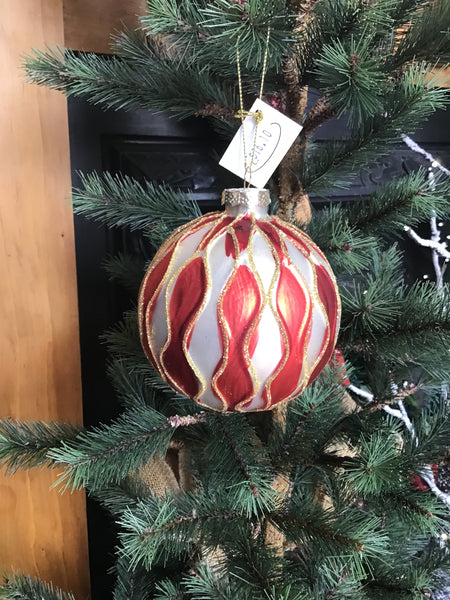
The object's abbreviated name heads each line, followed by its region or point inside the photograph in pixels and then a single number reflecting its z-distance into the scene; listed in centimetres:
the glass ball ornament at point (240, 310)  41
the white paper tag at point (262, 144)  52
